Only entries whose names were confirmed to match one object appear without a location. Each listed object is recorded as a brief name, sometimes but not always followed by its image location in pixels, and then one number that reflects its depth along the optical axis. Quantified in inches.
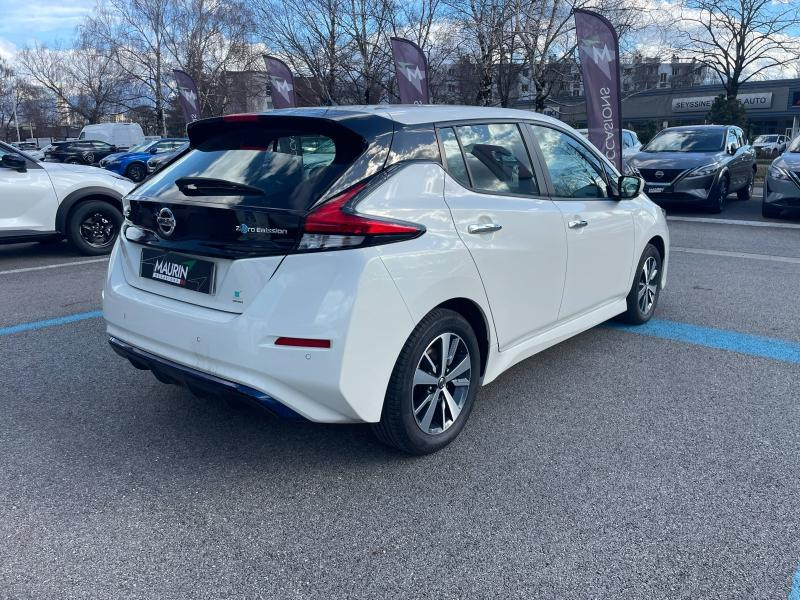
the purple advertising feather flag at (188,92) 1086.7
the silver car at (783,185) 452.8
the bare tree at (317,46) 1295.5
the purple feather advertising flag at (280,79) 901.2
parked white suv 308.3
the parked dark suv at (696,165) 506.3
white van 1680.6
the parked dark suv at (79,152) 1337.4
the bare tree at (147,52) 2058.3
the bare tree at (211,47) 1987.0
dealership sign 2122.3
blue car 1016.1
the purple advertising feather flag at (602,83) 489.7
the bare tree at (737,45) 1535.4
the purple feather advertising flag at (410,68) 839.7
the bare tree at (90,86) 2679.6
